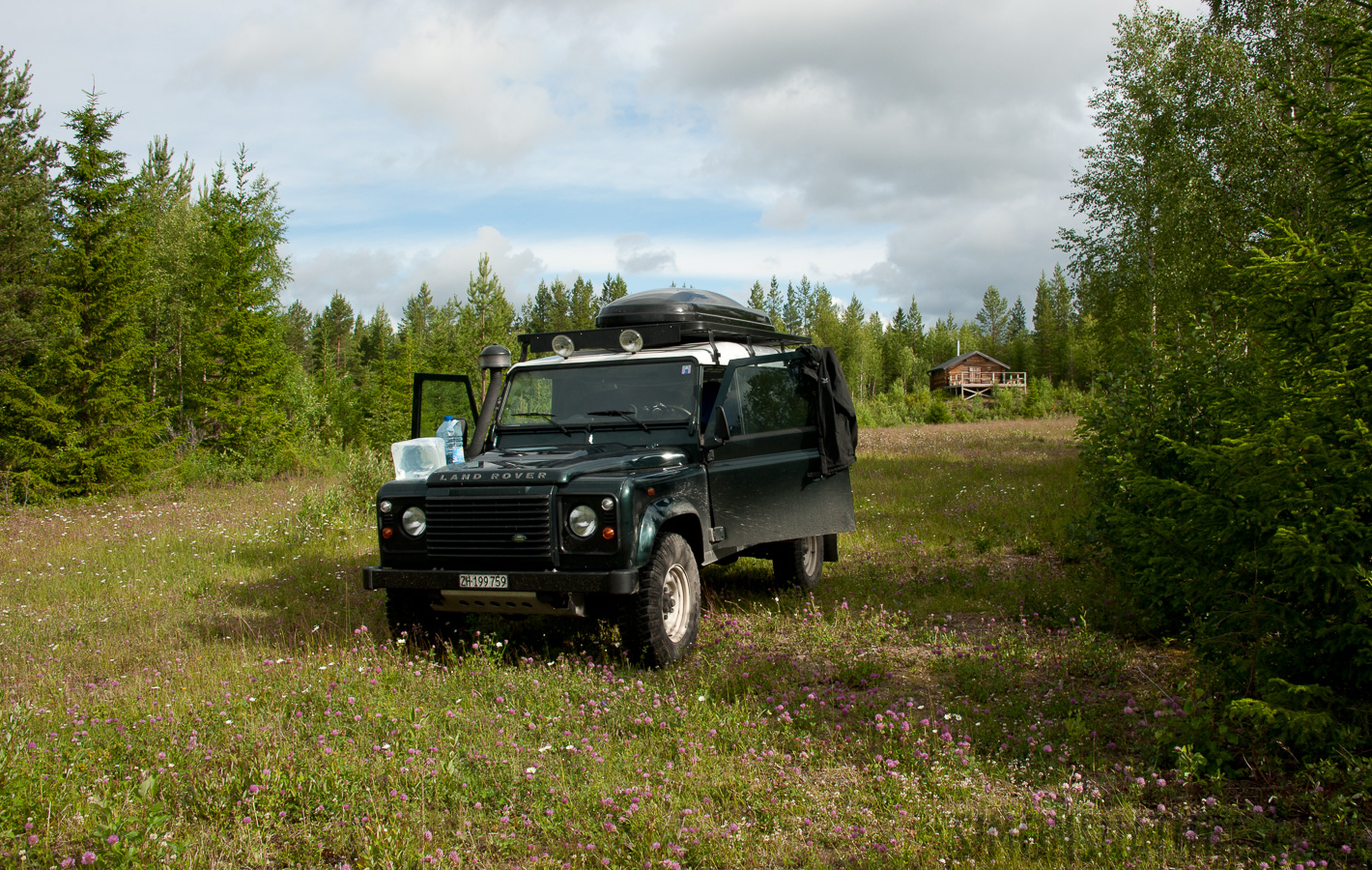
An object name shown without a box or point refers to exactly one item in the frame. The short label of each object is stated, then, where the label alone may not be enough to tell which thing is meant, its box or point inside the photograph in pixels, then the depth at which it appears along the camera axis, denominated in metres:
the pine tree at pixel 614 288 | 76.43
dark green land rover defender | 5.32
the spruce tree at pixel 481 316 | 33.75
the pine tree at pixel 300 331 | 72.24
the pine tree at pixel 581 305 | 70.62
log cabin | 76.38
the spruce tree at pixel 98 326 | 17.16
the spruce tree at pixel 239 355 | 24.44
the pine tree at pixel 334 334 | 69.71
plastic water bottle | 6.81
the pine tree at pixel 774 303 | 75.56
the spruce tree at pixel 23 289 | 16.48
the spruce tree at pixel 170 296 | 27.59
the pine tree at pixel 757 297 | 74.94
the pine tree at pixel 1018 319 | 113.19
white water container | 6.42
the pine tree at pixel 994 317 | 111.06
